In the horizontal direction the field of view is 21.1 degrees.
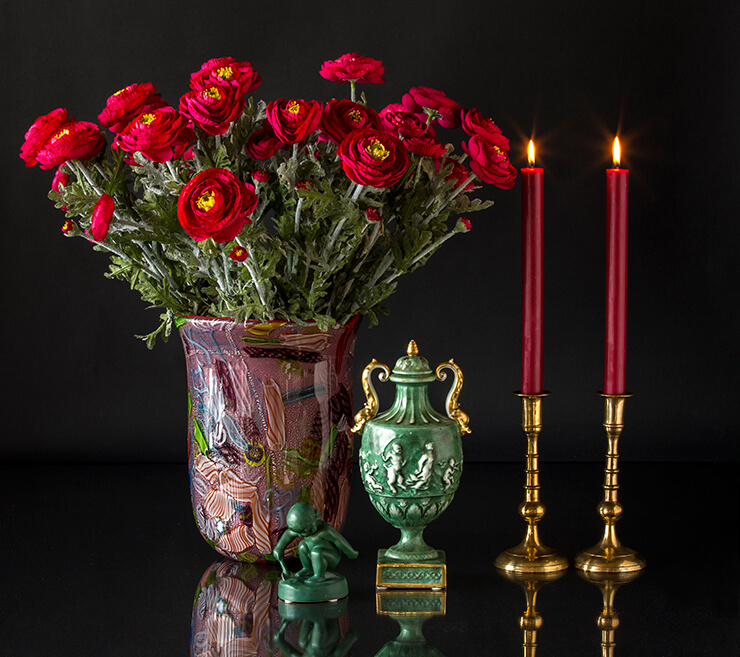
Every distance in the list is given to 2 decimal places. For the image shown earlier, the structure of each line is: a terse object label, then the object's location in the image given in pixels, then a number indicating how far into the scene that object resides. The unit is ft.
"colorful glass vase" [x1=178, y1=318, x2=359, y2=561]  6.70
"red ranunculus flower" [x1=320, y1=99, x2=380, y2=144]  6.50
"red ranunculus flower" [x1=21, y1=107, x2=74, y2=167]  6.52
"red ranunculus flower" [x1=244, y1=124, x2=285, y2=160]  6.58
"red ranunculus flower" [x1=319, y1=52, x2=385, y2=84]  6.61
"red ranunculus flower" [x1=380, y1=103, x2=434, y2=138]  6.58
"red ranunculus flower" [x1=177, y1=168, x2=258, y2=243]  6.25
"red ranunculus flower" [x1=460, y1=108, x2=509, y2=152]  6.59
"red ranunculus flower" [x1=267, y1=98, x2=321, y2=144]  6.41
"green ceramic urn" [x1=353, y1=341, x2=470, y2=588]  6.52
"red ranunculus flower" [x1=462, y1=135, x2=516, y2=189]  6.56
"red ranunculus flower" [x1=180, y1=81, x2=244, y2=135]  6.32
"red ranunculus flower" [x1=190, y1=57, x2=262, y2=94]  6.42
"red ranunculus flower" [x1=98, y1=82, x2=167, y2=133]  6.50
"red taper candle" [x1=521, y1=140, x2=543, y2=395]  6.72
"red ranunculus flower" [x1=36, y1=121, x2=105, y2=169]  6.42
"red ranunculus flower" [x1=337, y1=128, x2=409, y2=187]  6.34
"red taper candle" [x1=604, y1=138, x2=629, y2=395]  6.71
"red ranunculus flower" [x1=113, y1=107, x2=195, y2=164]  6.34
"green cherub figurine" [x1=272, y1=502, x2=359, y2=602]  6.45
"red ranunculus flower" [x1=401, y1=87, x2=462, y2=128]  6.69
